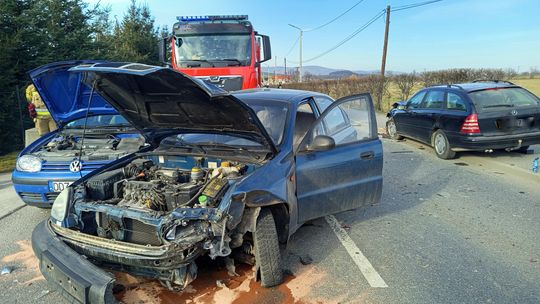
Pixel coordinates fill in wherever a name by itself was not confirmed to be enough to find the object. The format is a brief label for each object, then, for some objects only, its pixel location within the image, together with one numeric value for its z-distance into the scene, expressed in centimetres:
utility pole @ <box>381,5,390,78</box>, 2150
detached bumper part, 259
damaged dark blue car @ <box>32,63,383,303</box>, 287
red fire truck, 1021
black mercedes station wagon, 763
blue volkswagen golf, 488
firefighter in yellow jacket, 919
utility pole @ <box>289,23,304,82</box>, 3965
